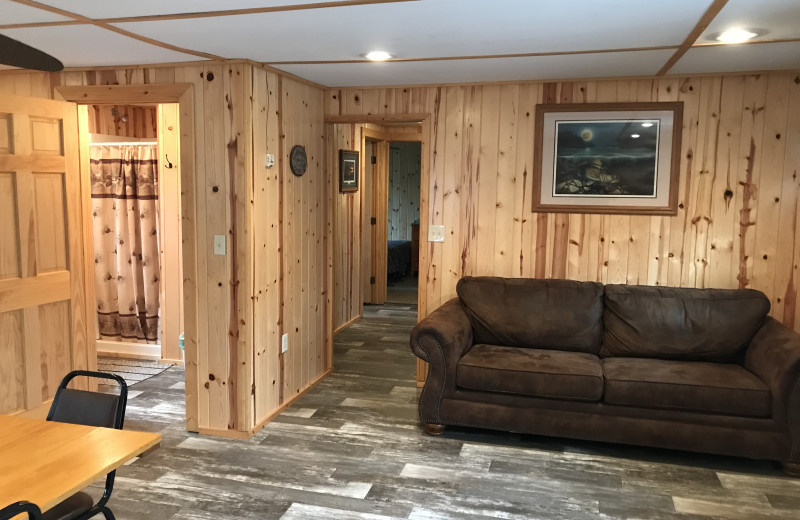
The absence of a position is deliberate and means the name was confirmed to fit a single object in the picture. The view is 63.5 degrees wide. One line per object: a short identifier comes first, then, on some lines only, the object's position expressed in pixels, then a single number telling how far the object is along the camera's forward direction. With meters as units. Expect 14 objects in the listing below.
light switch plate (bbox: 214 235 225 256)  3.83
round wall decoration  4.31
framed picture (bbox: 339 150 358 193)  6.38
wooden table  1.75
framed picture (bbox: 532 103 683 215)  4.34
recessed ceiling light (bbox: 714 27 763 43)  2.99
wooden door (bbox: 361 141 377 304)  7.37
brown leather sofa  3.51
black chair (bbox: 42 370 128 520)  2.28
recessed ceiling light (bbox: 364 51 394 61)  3.54
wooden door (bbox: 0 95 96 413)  3.62
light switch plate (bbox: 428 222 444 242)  4.79
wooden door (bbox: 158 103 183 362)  5.09
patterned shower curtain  5.32
